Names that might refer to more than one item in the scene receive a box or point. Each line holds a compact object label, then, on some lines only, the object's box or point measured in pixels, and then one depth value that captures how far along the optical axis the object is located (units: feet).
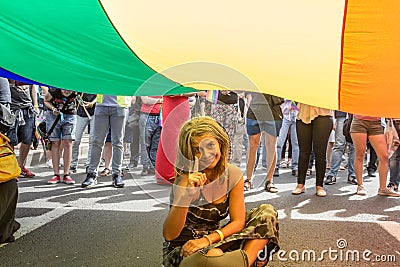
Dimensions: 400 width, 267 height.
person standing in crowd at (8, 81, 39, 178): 18.01
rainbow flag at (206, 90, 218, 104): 10.87
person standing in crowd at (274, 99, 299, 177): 23.61
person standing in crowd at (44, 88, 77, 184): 18.31
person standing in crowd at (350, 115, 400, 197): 17.54
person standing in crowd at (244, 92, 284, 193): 14.56
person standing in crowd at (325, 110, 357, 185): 21.17
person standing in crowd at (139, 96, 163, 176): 18.93
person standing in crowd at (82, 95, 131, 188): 18.25
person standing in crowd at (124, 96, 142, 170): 19.25
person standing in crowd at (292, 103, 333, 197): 17.24
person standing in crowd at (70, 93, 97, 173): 20.95
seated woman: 7.06
